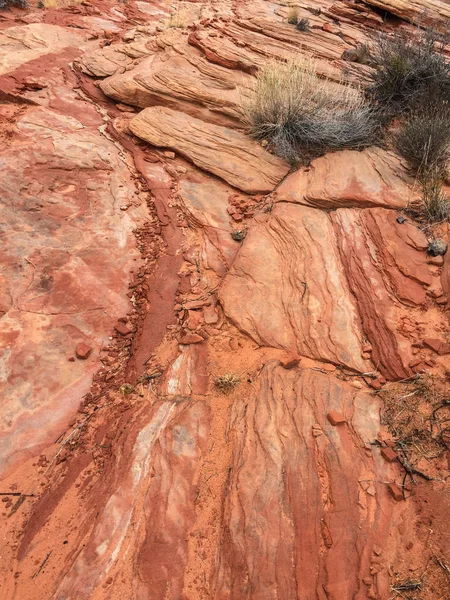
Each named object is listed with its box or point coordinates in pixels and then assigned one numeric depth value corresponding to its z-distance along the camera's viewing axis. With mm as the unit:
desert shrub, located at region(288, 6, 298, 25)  7759
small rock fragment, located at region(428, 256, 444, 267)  3252
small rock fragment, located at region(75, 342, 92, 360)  3041
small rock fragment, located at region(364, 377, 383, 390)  2637
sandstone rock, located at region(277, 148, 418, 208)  3869
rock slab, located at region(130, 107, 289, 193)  4695
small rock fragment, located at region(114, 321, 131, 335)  3287
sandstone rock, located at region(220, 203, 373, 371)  2932
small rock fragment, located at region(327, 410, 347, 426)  2365
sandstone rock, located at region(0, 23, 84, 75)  6574
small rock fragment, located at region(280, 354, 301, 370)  2770
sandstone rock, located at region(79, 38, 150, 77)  6719
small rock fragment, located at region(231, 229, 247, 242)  4074
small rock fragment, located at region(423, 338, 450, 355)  2736
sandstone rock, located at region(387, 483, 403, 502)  2098
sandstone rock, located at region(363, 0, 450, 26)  8453
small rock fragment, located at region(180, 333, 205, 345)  3131
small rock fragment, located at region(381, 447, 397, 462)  2223
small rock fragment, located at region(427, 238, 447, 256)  3303
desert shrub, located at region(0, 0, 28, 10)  9477
